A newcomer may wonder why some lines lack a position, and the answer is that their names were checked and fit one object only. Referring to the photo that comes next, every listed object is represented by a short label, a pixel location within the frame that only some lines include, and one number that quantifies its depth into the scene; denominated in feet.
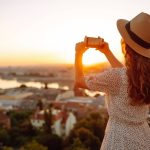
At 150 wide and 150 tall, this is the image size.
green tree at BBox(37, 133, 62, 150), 44.66
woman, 4.33
